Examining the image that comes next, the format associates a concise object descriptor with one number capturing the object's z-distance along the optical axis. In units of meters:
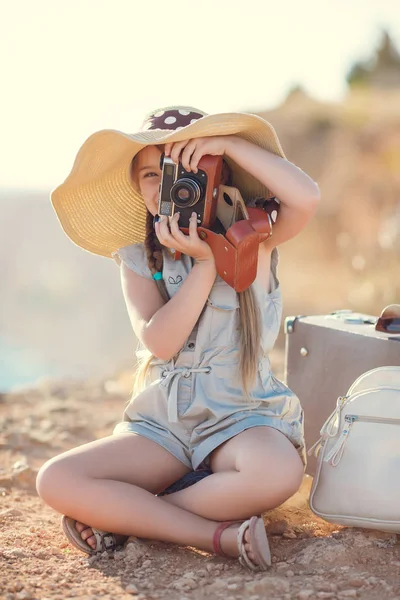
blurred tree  27.45
